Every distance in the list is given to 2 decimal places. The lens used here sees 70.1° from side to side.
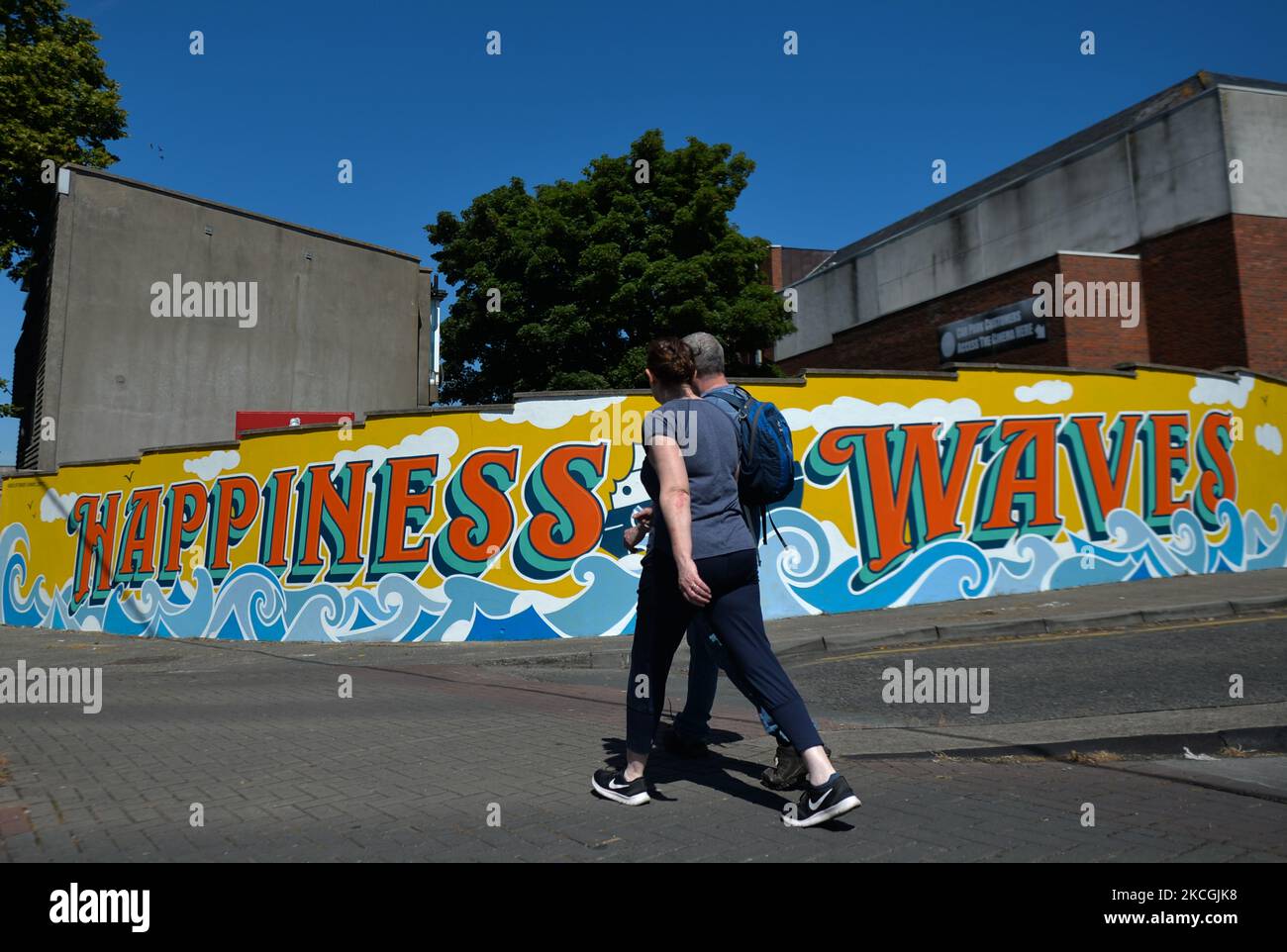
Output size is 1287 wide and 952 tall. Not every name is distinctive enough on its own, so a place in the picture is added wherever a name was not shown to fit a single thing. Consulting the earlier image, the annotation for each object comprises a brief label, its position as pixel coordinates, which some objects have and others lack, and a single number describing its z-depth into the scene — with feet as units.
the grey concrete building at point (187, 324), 61.41
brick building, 66.64
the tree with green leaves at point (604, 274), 85.81
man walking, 12.96
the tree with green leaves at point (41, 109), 72.02
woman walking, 11.27
